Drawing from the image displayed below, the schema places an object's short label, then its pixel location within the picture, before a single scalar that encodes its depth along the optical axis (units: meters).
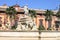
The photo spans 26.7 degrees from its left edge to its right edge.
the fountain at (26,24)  13.79
